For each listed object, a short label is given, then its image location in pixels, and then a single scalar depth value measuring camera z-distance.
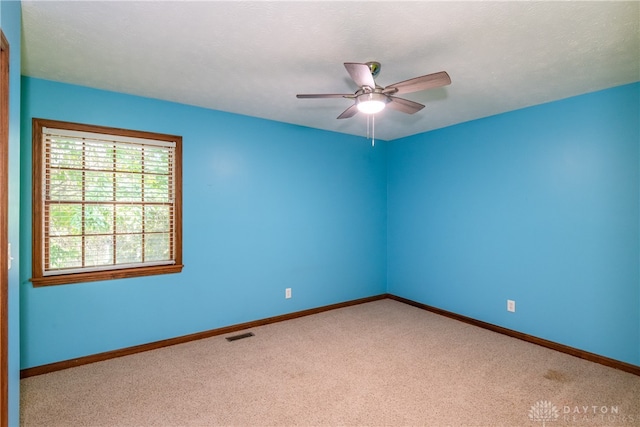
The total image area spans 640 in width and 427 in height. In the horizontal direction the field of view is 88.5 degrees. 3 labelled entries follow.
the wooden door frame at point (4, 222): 1.47
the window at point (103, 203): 2.62
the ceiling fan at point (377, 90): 1.92
